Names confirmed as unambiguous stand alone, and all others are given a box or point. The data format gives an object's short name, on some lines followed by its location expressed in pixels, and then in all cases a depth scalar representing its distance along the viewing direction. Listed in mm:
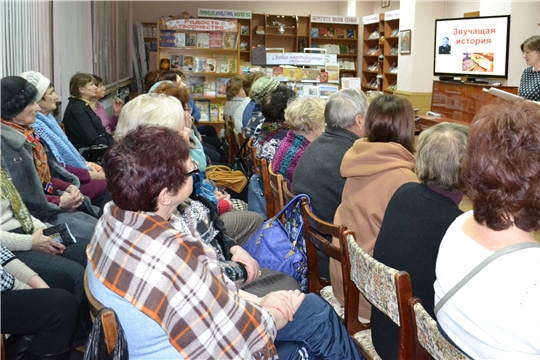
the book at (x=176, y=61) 8852
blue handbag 2354
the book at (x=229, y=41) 8873
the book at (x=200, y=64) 8672
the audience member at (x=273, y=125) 3793
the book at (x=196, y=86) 8648
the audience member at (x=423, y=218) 1626
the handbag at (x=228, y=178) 3926
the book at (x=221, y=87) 8727
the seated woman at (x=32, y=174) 2504
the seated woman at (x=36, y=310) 1859
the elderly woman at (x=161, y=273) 1264
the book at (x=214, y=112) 8820
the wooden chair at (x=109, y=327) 1102
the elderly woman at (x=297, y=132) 3234
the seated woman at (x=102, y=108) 5100
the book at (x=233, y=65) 8828
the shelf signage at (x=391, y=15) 9891
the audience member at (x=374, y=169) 2092
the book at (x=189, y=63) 8711
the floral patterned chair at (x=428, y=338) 1155
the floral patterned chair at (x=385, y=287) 1312
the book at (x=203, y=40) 8797
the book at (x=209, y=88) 8703
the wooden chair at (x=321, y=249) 1809
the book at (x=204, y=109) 8773
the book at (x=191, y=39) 8828
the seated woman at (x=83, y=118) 4652
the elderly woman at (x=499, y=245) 1047
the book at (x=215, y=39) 8812
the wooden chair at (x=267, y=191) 3217
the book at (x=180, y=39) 8805
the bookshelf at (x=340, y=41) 12070
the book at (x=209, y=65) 8711
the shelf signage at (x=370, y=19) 11056
